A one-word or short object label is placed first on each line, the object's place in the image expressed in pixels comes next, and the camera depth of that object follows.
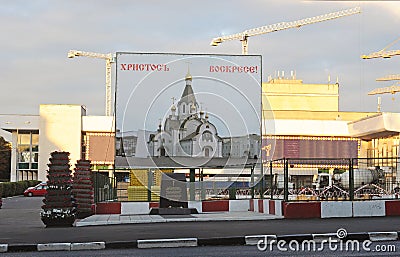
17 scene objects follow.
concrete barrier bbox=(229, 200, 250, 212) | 23.95
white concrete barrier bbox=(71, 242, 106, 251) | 11.70
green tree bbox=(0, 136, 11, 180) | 94.31
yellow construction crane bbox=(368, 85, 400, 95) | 110.75
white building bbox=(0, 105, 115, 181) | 82.56
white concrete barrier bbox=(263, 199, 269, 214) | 20.53
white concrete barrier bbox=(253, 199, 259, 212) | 22.77
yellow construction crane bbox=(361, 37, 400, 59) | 100.21
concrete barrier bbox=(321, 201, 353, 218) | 17.97
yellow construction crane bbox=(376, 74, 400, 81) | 104.70
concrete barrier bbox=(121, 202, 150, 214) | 23.06
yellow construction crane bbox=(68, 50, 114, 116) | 107.44
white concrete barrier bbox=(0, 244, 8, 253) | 11.64
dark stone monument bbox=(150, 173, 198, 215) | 22.66
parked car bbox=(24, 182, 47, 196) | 57.22
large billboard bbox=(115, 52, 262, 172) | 24.16
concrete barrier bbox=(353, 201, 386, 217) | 18.05
